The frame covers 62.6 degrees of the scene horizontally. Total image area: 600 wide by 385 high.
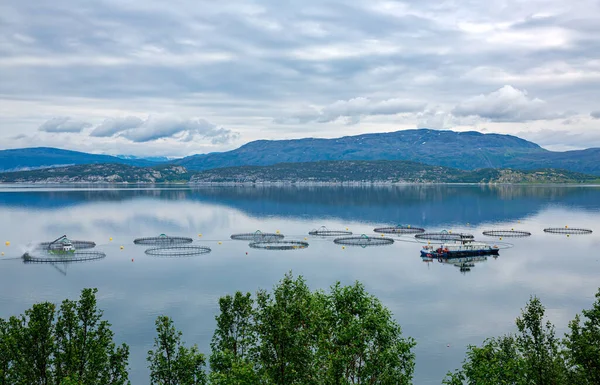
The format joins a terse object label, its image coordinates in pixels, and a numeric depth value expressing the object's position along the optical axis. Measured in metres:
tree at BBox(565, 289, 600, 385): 48.78
